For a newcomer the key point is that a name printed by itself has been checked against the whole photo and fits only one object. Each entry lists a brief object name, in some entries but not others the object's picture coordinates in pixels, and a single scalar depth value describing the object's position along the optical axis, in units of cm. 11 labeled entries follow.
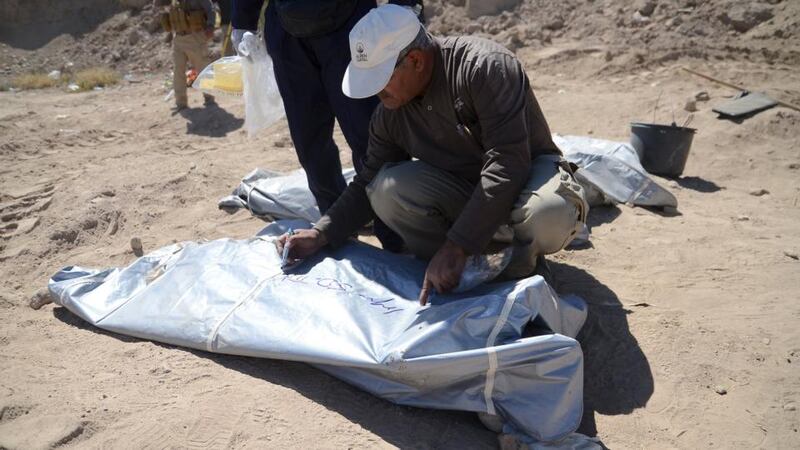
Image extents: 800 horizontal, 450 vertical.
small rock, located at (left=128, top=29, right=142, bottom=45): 970
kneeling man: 199
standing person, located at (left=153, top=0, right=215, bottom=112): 597
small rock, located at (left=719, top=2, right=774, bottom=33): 605
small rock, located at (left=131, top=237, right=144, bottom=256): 303
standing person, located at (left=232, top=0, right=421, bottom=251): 252
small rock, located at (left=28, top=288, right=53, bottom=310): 257
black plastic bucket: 364
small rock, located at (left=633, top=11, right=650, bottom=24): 647
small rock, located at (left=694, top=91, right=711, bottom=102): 488
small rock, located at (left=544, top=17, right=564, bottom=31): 707
